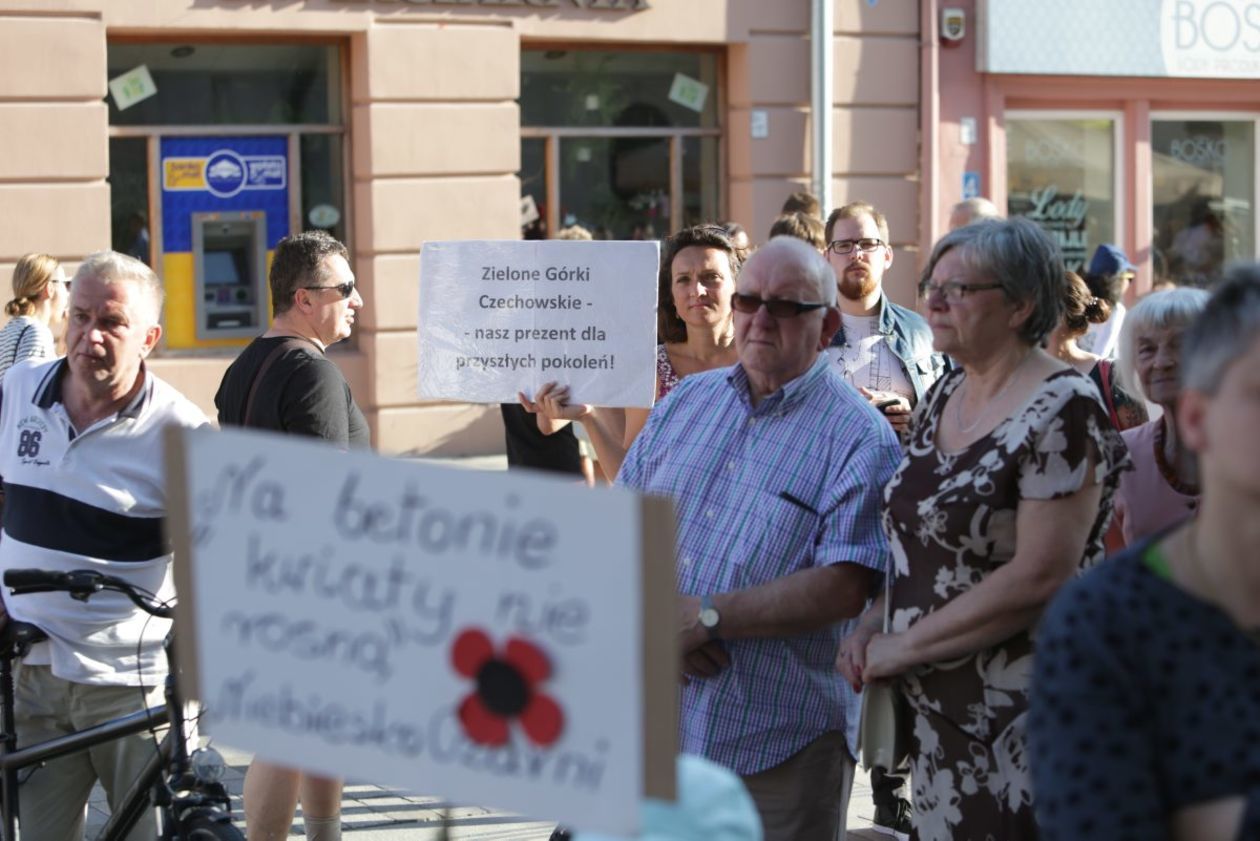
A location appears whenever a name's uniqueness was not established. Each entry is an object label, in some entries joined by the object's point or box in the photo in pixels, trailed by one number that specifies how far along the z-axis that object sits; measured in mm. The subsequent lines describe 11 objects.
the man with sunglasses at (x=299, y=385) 5043
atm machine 13383
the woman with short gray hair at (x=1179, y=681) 2160
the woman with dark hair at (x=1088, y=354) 5578
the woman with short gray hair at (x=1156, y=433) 4230
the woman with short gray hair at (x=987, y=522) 3395
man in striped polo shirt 4387
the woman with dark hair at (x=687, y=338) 5035
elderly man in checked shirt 3740
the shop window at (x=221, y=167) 13000
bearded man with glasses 5570
